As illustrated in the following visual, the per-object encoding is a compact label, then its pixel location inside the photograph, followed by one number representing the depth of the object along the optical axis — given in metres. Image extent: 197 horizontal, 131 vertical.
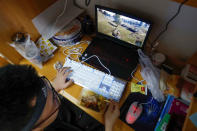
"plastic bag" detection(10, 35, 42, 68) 0.91
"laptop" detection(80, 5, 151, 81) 0.80
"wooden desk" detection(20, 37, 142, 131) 0.79
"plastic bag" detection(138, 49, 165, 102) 0.83
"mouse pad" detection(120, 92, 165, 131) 0.76
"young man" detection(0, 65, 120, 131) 0.41
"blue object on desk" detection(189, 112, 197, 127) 0.51
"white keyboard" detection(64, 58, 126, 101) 0.86
